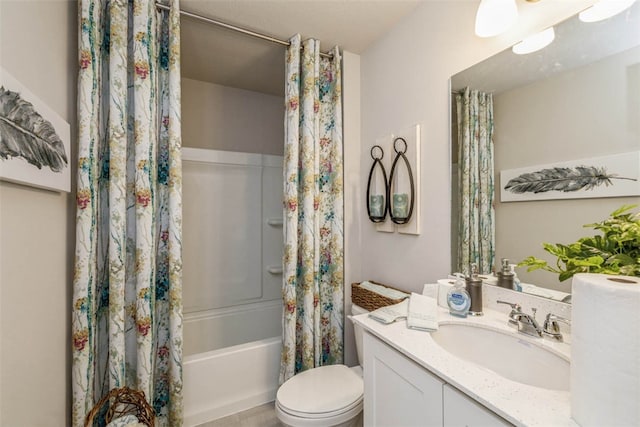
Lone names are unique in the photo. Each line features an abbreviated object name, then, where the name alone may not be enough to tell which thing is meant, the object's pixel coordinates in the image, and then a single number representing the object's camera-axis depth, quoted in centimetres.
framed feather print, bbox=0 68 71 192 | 82
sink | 86
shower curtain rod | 164
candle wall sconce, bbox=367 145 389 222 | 183
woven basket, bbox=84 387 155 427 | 127
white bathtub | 167
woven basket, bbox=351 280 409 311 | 157
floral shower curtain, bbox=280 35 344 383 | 183
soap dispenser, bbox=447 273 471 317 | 116
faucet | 95
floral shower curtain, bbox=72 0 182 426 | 134
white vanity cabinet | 72
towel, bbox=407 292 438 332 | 106
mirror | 88
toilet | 123
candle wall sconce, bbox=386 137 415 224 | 165
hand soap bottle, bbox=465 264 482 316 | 117
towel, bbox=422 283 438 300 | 134
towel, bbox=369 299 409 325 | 114
